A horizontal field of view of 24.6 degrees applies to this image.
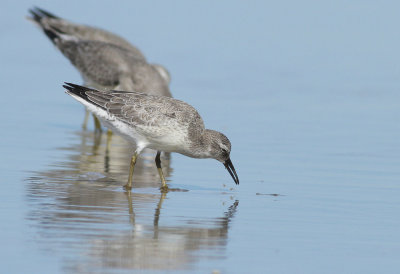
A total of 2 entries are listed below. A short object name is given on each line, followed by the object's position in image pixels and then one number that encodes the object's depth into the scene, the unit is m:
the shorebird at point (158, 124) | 12.03
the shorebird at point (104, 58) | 17.39
